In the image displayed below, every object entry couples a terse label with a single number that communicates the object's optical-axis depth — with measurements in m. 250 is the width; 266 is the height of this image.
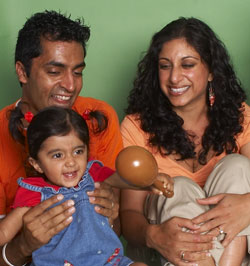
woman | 1.93
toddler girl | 1.67
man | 1.95
